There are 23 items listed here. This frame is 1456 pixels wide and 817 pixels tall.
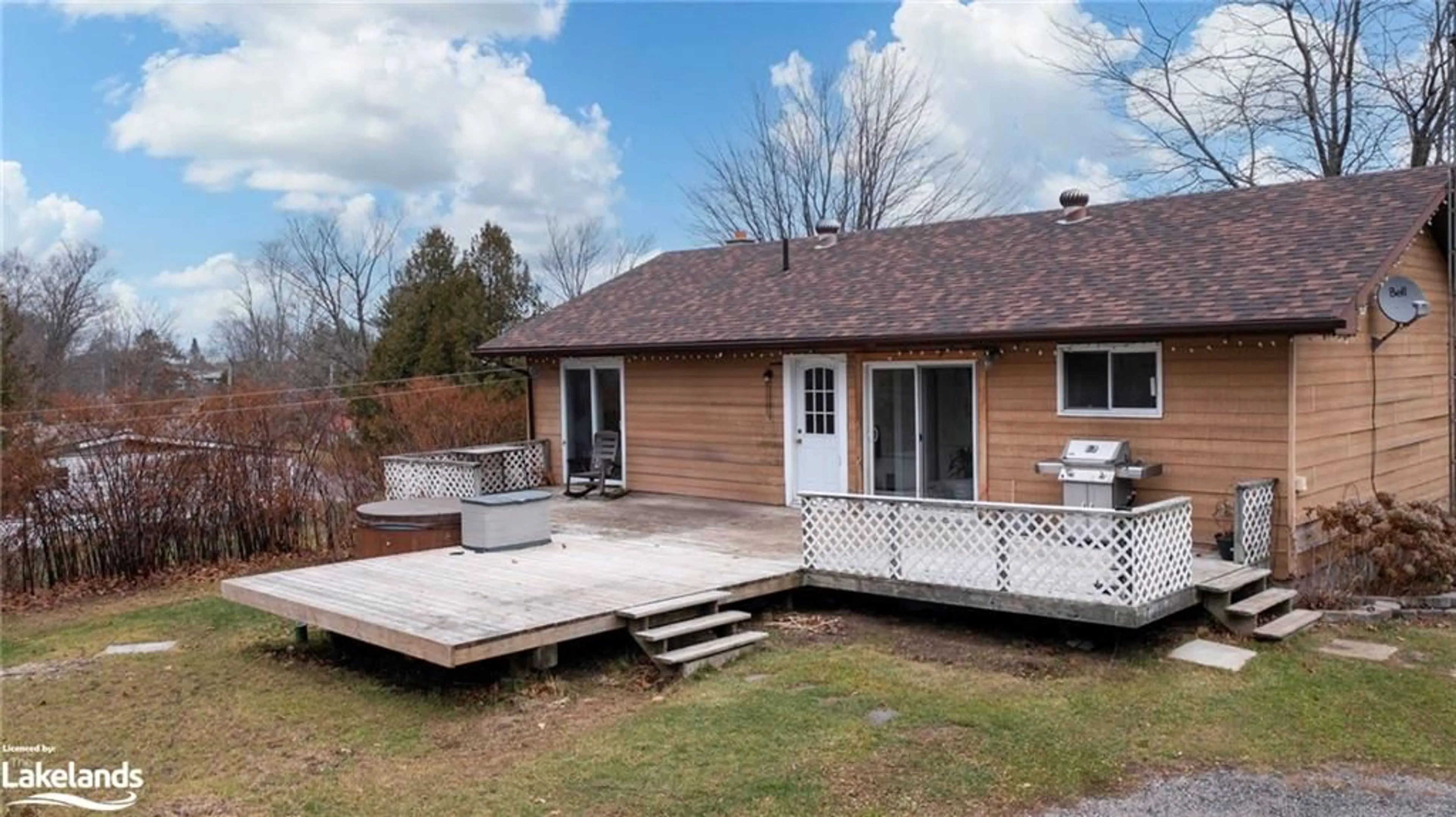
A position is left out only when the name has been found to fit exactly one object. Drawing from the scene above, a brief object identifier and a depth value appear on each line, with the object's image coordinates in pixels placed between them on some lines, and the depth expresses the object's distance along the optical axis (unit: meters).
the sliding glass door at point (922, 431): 10.08
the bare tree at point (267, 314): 33.12
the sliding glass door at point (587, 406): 13.49
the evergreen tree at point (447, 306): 21.09
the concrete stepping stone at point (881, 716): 5.45
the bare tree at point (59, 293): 26.95
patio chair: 13.01
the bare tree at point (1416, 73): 18.69
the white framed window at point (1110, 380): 8.69
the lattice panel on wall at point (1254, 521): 7.55
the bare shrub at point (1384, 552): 8.01
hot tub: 9.35
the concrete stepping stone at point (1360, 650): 6.57
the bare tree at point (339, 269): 32.81
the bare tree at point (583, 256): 32.28
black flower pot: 7.91
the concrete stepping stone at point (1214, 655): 6.38
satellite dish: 8.70
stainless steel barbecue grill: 8.55
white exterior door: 11.06
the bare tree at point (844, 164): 25.70
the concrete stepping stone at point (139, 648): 7.85
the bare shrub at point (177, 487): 10.33
